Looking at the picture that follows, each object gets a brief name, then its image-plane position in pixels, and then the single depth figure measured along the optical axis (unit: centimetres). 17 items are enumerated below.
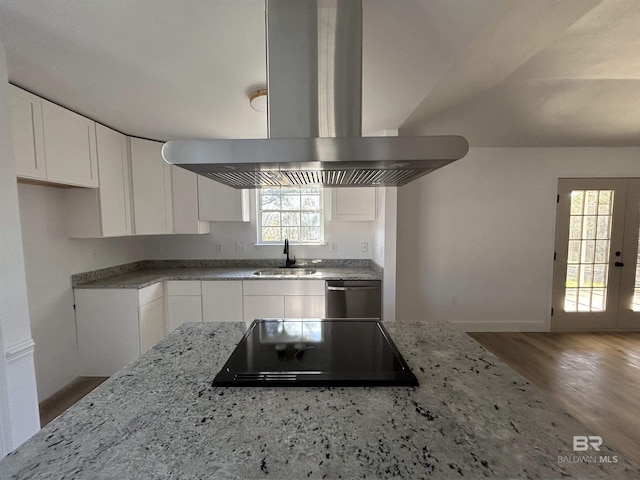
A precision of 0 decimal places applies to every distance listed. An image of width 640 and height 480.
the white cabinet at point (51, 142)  184
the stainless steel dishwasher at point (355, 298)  294
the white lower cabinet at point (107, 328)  264
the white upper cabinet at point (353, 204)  324
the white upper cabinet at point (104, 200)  255
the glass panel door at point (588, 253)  354
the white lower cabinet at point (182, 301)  303
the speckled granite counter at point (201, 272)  279
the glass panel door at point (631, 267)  352
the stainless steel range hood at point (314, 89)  101
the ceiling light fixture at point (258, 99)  194
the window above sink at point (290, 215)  366
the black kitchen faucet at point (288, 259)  352
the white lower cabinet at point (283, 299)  299
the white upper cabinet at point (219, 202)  330
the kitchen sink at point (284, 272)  326
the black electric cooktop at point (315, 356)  98
